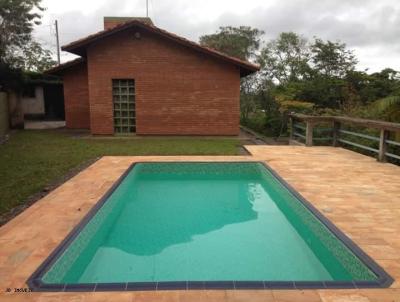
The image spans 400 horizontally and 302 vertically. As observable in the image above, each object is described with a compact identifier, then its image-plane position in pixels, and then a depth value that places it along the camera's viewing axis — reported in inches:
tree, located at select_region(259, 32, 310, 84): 978.1
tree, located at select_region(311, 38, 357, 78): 879.1
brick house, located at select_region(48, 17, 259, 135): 586.6
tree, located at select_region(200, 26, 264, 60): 1103.6
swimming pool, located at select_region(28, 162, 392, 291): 146.9
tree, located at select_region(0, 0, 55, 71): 855.7
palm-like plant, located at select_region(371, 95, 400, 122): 426.0
